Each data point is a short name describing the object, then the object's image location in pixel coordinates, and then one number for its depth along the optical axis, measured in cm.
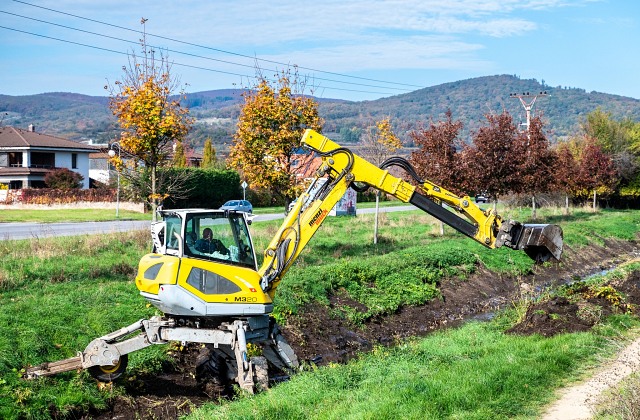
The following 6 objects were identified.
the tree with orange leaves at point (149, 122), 2164
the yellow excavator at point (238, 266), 1331
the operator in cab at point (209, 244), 1365
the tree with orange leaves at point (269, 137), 2638
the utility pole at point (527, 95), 5750
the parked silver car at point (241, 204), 5341
